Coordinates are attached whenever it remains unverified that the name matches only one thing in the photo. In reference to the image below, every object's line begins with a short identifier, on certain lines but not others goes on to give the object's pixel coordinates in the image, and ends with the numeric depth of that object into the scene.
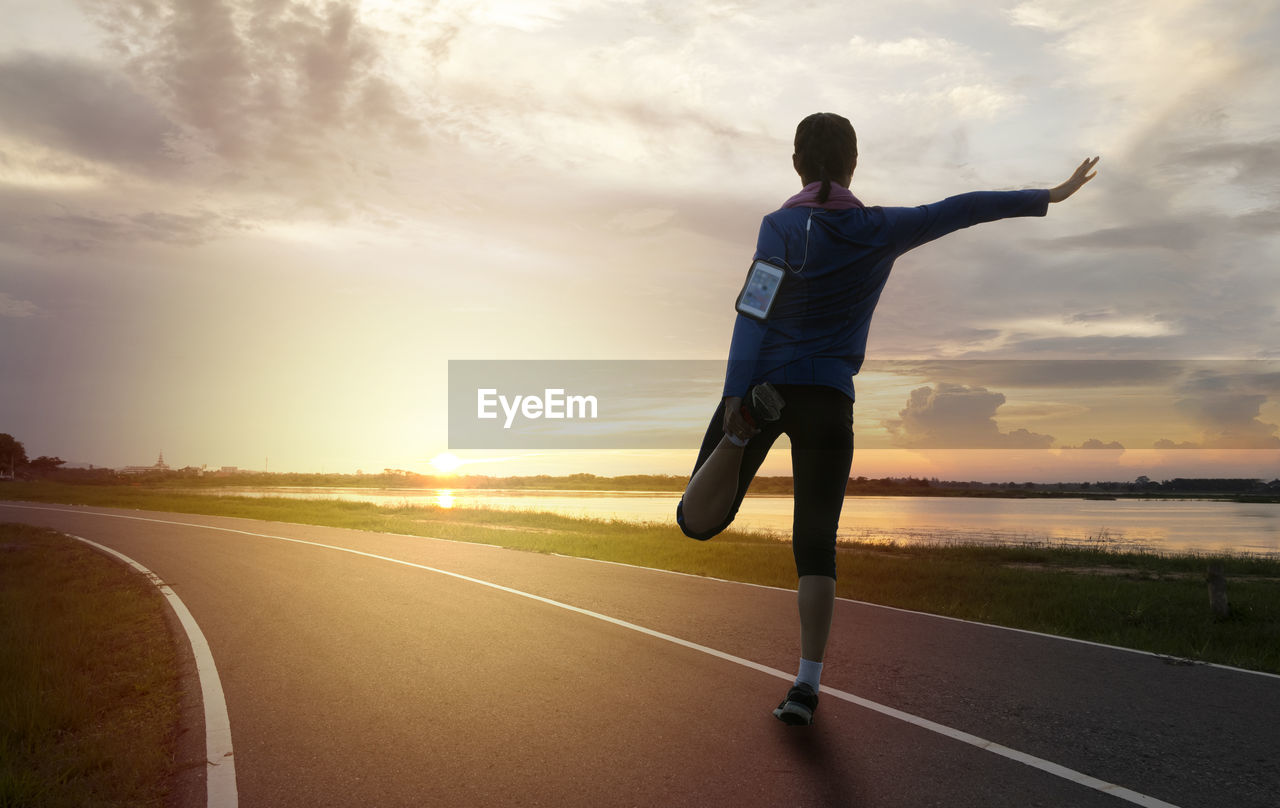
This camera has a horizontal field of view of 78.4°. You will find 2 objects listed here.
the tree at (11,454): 145.02
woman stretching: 3.62
